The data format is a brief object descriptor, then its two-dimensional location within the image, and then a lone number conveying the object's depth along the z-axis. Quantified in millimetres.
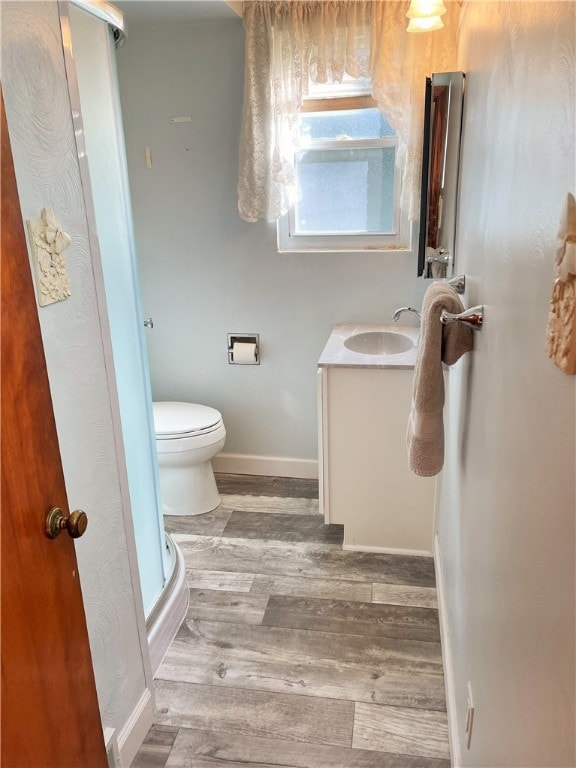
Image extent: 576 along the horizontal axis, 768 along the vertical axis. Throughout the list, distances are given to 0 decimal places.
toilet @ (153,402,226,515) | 2668
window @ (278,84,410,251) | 2719
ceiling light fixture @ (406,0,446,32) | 1977
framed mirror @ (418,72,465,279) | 1874
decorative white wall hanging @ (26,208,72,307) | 1161
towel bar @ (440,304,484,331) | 1277
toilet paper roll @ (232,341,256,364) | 3053
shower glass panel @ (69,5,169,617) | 1537
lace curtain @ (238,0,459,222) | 2389
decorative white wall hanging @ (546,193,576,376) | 567
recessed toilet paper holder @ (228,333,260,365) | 3057
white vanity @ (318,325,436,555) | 2340
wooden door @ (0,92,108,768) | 886
